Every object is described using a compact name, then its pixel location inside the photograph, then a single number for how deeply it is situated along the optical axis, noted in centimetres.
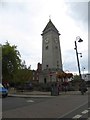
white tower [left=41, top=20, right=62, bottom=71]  3580
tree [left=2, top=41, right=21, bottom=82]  2126
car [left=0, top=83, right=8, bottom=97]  1048
